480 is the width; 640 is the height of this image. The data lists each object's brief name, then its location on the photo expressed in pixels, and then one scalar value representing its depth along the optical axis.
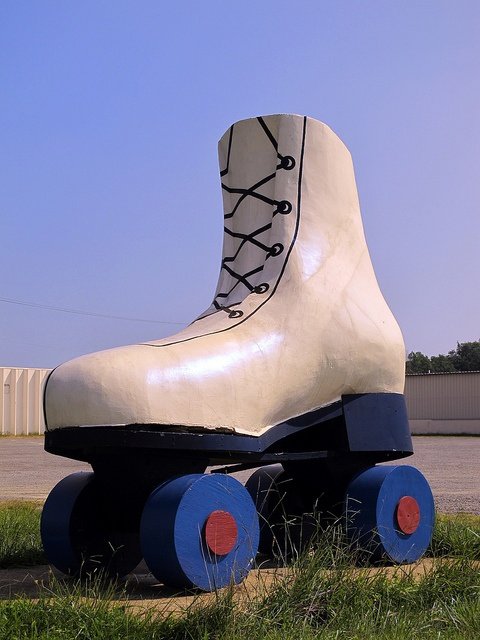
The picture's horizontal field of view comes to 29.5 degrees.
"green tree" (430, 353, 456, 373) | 71.75
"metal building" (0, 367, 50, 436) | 27.16
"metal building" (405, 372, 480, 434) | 33.00
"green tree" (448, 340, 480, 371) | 69.74
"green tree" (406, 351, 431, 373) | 73.00
